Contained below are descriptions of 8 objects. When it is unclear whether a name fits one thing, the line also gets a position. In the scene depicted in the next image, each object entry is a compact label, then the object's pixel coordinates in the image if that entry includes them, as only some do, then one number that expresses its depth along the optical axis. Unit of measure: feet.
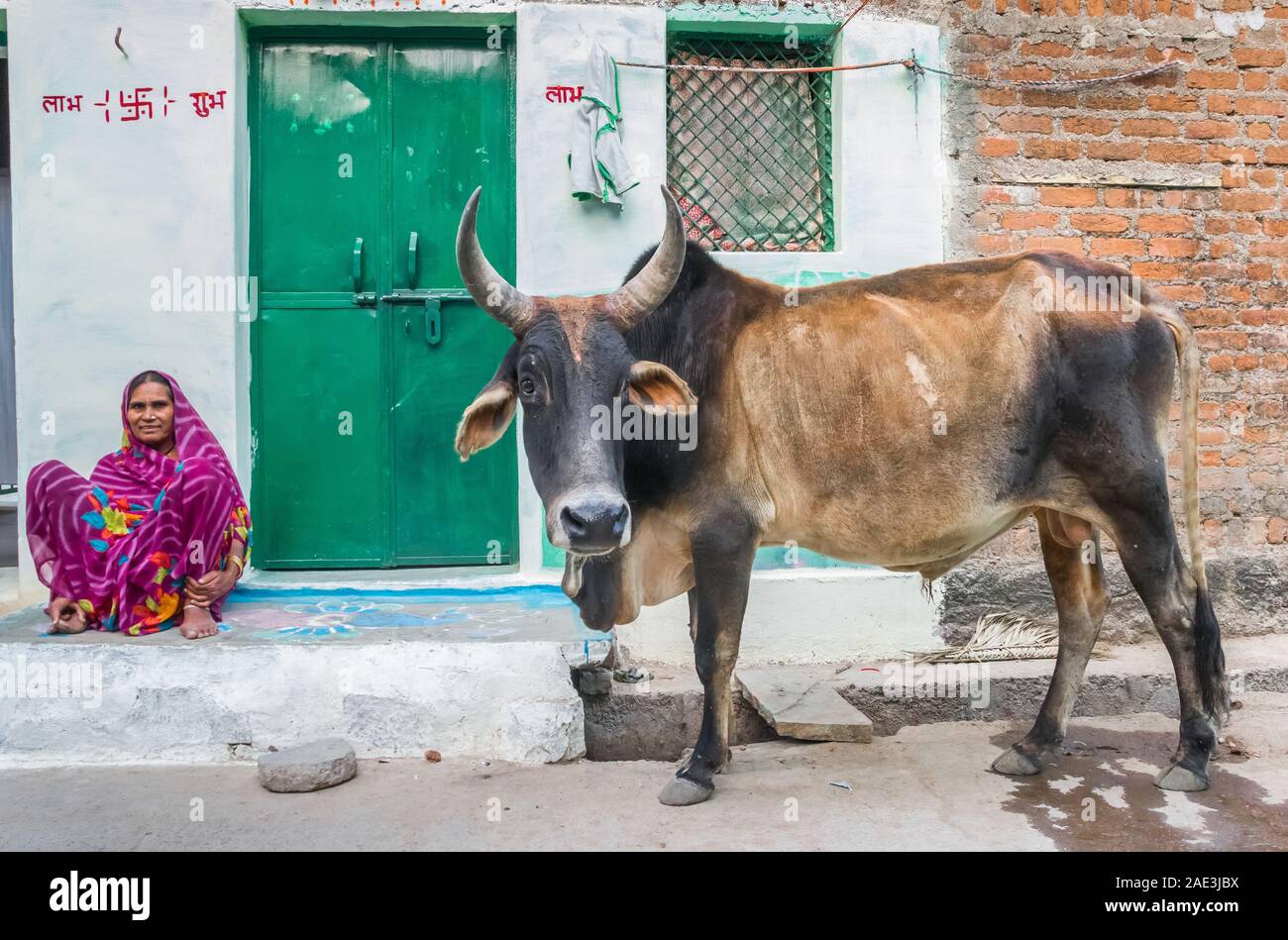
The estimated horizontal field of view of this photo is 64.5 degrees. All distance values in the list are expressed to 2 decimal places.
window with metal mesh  16.49
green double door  16.31
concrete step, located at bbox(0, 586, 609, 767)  12.67
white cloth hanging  15.46
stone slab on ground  13.20
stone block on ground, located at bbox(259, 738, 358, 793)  11.64
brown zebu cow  11.14
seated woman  13.48
